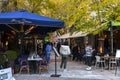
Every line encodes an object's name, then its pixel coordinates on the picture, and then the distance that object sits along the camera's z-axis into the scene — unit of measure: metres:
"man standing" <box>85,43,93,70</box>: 11.93
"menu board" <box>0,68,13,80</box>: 4.94
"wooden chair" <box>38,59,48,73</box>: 10.44
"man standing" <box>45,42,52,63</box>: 13.59
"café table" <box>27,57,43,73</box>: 10.17
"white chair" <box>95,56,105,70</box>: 11.97
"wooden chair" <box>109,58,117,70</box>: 11.75
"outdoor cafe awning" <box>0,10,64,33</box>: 9.69
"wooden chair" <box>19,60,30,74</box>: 10.29
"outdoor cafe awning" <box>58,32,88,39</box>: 16.39
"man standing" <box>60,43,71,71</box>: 11.46
